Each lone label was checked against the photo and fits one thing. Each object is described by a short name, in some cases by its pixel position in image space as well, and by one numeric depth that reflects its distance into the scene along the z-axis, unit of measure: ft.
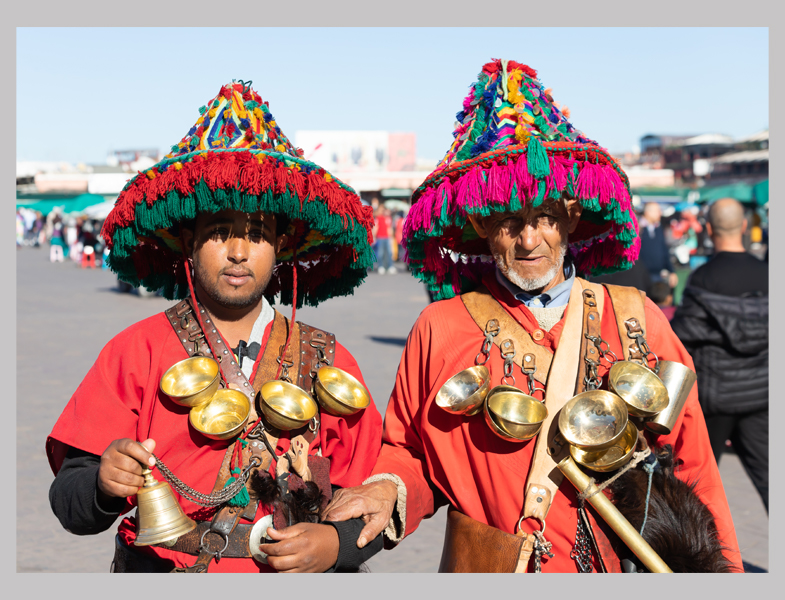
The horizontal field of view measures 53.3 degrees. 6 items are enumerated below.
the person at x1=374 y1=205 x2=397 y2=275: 64.23
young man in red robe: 7.16
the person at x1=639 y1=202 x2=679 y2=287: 28.81
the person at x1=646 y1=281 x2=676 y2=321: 22.90
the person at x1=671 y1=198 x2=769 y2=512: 13.89
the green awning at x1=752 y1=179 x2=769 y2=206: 47.91
